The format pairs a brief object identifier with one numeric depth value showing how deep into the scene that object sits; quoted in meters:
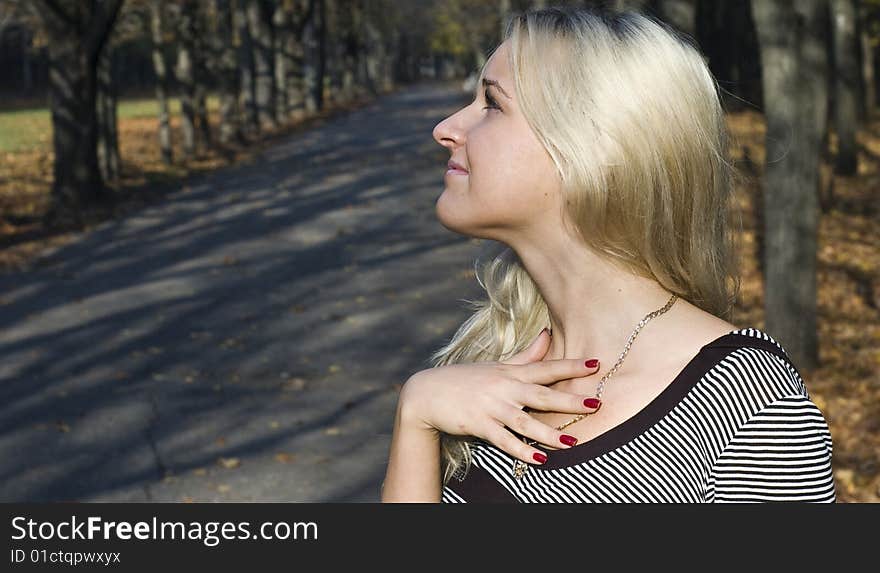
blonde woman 1.86
